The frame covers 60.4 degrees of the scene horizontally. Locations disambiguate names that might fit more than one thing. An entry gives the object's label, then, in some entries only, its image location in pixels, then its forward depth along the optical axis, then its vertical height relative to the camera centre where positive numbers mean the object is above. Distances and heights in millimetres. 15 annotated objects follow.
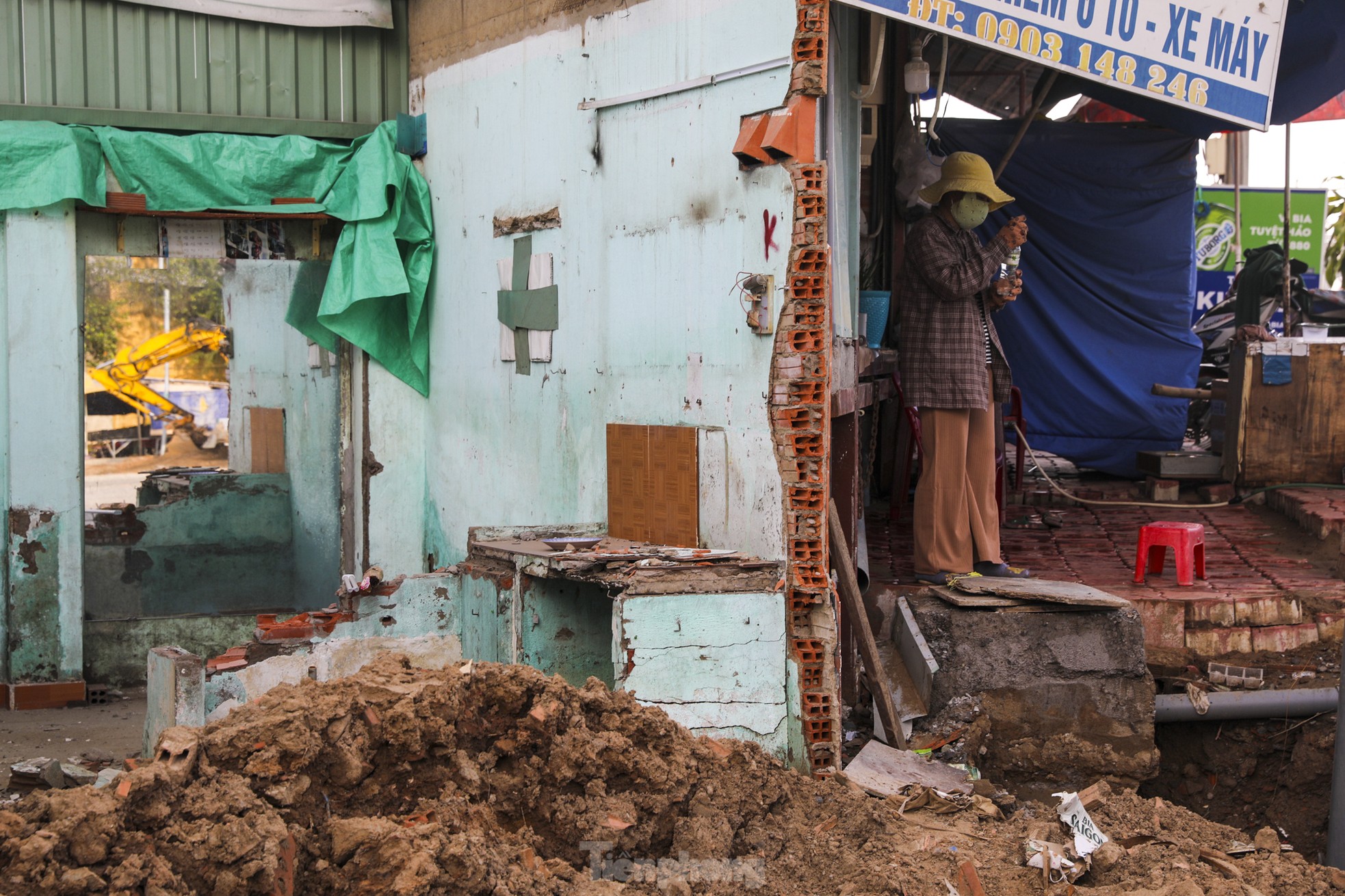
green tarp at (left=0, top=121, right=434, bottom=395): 7160 +1396
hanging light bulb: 6918 +1967
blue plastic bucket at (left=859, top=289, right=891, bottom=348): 7363 +581
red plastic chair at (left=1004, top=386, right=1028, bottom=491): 8338 -141
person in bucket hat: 5992 +182
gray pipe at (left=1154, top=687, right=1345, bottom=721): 5582 -1478
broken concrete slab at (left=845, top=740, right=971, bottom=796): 4898 -1612
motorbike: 11523 +904
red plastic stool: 6387 -803
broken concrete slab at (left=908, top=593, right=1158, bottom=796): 5438 -1401
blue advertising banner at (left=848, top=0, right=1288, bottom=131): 4641 +1487
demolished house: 5004 +287
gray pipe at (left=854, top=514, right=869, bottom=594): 5961 -846
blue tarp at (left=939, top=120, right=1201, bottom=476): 9852 +1005
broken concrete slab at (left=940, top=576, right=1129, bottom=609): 5453 -930
